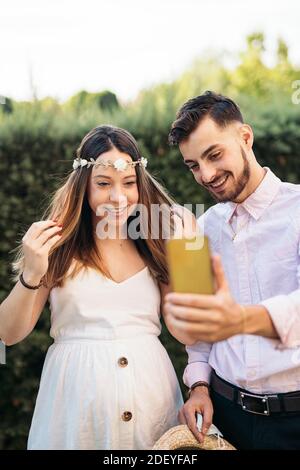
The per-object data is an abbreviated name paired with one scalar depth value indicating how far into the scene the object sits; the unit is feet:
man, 7.95
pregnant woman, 8.34
